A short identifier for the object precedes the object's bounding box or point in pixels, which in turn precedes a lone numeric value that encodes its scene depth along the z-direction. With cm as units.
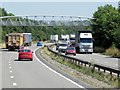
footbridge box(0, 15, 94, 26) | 15888
